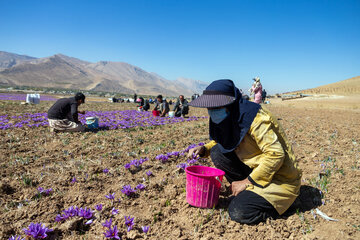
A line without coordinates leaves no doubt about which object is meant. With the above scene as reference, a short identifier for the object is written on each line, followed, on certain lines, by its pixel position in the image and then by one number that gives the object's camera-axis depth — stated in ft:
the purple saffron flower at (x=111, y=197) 9.31
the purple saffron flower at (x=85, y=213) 8.02
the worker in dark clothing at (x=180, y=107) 41.34
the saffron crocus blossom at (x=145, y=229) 7.51
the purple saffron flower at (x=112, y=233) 6.89
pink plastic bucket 8.07
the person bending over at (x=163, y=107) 41.60
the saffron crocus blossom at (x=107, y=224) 7.26
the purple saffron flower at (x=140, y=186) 10.26
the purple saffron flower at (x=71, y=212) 8.14
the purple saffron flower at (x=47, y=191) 10.24
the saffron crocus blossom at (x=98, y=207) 8.42
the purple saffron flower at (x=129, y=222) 7.60
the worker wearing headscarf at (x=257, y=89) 31.44
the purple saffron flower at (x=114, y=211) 8.31
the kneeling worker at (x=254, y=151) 7.41
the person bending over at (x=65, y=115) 23.25
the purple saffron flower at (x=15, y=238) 6.81
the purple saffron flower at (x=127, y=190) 9.72
